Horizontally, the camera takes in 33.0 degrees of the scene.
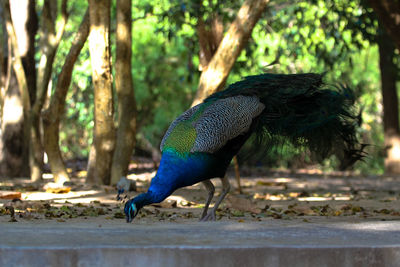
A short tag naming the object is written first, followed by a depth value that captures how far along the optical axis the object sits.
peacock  5.86
